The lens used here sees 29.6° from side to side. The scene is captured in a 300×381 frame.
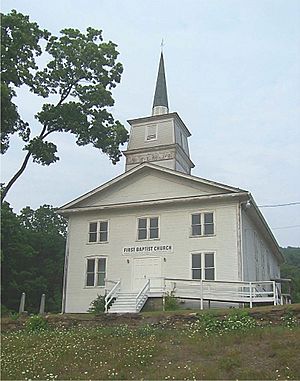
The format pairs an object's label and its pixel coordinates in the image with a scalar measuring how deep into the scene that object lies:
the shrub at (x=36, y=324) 18.41
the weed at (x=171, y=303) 22.26
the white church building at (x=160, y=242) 23.61
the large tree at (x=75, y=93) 27.03
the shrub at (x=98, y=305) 23.34
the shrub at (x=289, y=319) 16.16
